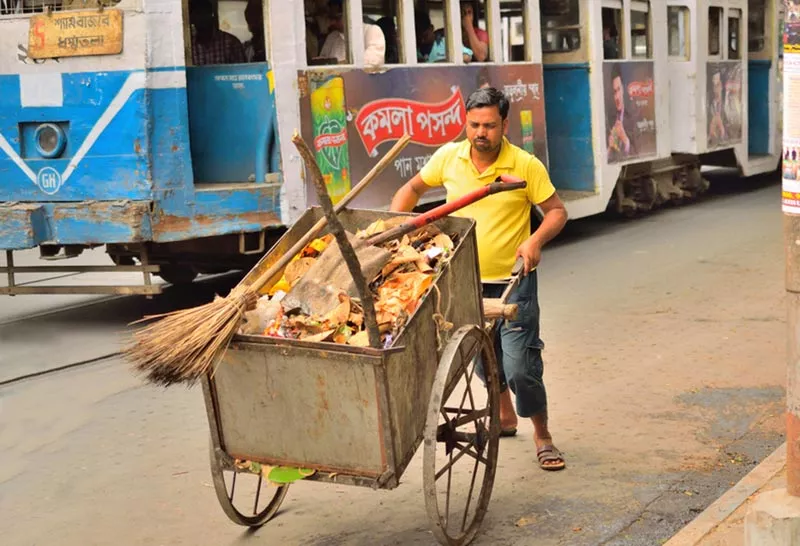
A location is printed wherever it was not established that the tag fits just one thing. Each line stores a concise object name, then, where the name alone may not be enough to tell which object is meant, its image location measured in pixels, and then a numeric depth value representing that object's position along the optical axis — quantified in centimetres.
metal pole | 374
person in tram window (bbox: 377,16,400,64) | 1027
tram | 862
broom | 392
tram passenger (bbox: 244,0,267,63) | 1002
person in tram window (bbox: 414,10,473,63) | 1072
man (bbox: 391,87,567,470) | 516
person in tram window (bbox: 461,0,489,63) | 1120
